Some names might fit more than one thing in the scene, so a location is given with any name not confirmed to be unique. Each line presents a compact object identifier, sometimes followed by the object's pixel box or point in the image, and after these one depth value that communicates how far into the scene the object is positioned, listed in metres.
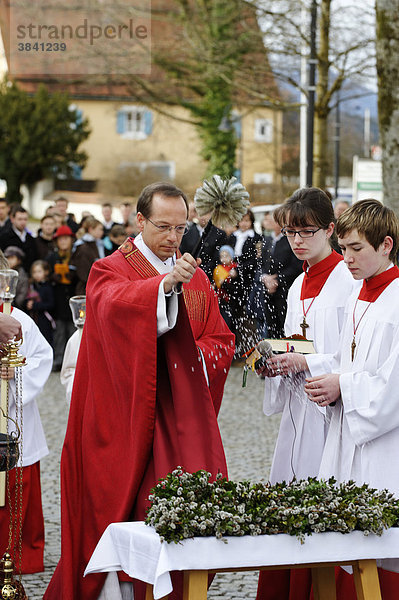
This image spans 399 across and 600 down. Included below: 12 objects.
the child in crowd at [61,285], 14.03
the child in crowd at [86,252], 13.91
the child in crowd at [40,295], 13.84
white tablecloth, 3.50
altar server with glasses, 4.93
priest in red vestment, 4.53
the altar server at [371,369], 4.26
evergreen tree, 38.31
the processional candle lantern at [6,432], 4.56
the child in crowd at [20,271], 12.71
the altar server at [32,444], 6.17
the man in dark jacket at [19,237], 13.91
